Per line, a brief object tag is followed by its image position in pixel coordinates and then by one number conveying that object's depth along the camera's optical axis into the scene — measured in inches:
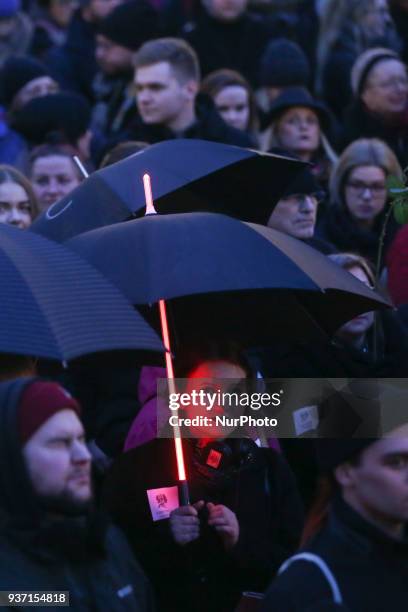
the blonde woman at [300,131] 707.6
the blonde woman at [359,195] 634.8
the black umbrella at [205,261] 378.3
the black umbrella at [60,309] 335.6
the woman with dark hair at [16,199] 575.4
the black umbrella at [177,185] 447.2
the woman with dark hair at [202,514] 389.1
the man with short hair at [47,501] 306.2
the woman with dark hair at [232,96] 735.1
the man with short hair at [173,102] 669.3
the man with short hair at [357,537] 300.7
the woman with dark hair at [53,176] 641.0
